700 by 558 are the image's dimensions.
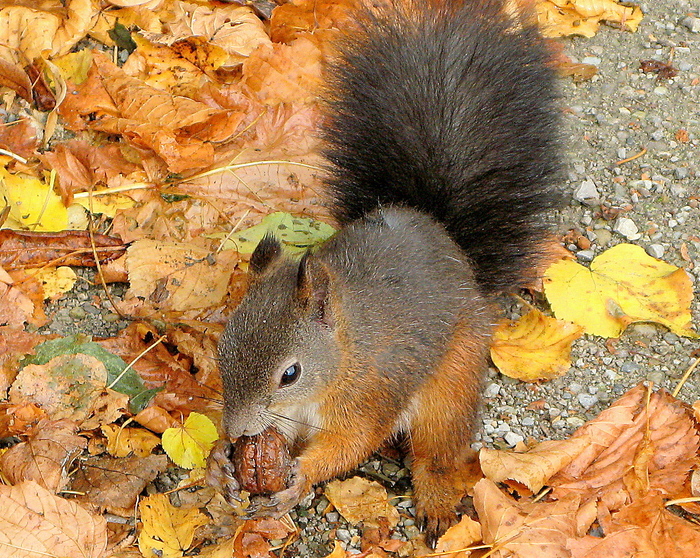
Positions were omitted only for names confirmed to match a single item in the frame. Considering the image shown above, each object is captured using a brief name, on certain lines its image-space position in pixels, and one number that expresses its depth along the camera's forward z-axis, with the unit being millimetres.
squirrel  3998
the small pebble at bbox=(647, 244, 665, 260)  5363
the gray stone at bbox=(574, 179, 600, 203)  5723
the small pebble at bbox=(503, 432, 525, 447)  4566
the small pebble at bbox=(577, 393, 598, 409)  4727
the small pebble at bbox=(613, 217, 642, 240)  5512
